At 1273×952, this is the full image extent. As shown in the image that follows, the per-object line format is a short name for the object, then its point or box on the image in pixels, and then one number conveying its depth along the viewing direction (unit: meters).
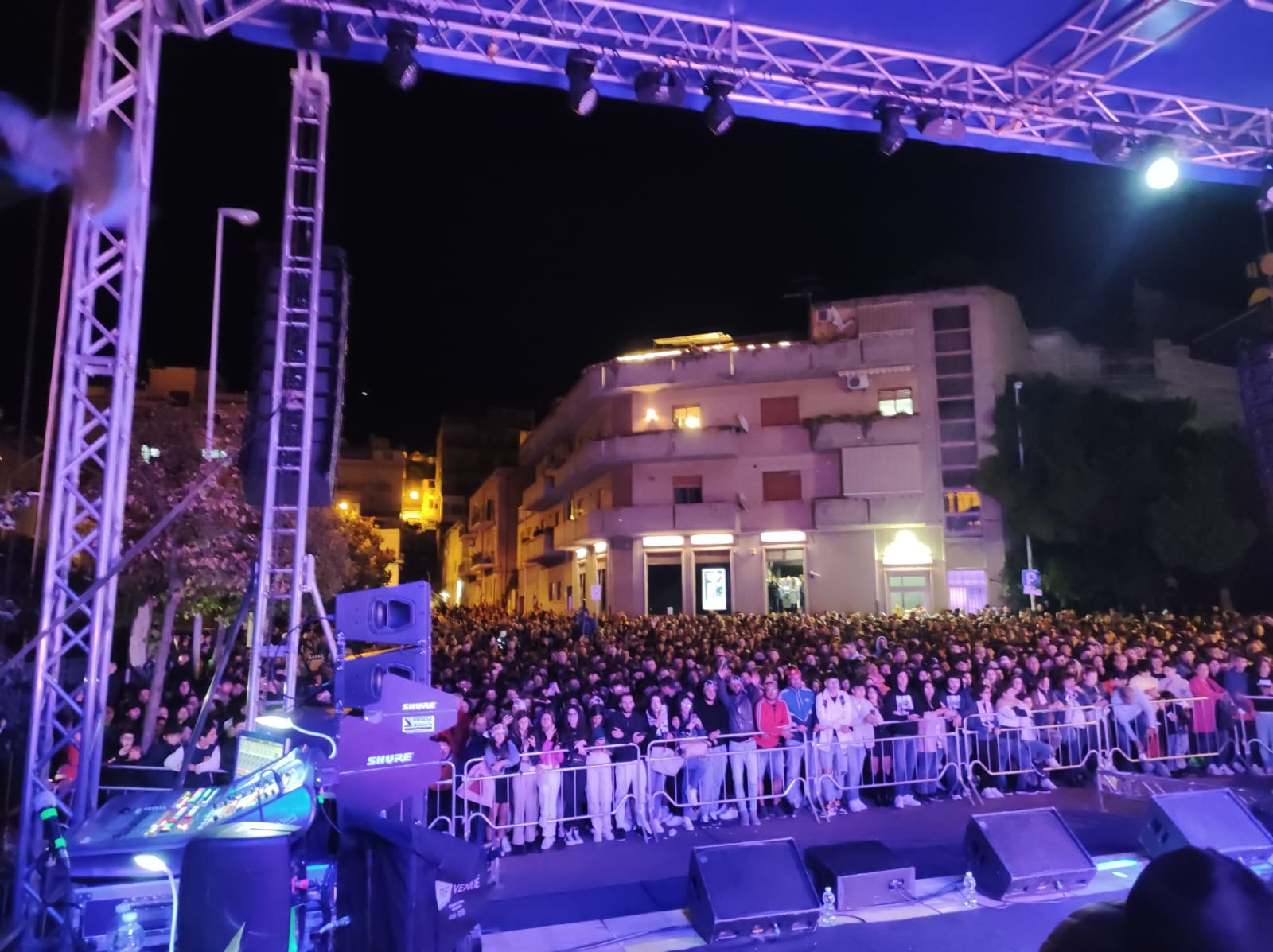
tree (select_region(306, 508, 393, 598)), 16.23
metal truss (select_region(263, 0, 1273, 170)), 7.43
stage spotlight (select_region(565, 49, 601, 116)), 7.66
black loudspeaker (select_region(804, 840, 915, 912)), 6.20
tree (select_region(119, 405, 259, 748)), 11.46
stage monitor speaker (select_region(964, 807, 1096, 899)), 6.25
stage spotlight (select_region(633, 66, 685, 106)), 7.86
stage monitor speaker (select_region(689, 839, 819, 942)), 5.67
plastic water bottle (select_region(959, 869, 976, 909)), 6.31
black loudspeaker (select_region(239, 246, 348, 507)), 6.42
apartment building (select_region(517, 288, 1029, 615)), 29.58
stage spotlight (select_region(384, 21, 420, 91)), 7.13
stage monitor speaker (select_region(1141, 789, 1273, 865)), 6.46
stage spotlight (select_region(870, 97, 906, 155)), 8.39
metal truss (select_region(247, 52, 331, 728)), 6.44
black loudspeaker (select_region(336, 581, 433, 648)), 5.65
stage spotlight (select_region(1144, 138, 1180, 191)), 8.86
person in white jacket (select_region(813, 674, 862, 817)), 9.13
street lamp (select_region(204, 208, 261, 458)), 12.16
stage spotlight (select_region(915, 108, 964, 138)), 8.49
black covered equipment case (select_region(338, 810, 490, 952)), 3.99
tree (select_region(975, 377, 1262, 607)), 23.55
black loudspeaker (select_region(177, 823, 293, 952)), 3.31
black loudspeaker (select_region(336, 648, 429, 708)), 5.27
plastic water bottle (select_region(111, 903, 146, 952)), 3.68
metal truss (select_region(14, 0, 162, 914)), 5.48
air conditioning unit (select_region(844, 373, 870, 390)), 30.78
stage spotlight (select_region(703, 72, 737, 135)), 8.02
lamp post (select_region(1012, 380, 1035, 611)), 27.41
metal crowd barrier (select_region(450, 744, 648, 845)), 7.93
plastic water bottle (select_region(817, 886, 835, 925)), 6.04
